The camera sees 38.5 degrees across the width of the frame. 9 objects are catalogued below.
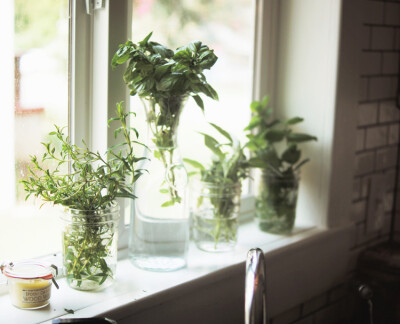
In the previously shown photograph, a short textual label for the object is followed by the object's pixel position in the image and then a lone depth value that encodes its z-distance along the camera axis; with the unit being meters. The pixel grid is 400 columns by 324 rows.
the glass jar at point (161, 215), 1.41
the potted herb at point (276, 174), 1.78
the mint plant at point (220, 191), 1.62
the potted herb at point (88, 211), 1.24
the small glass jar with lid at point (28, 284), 1.19
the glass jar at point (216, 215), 1.62
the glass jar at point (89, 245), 1.26
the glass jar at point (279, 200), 1.79
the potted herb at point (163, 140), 1.32
